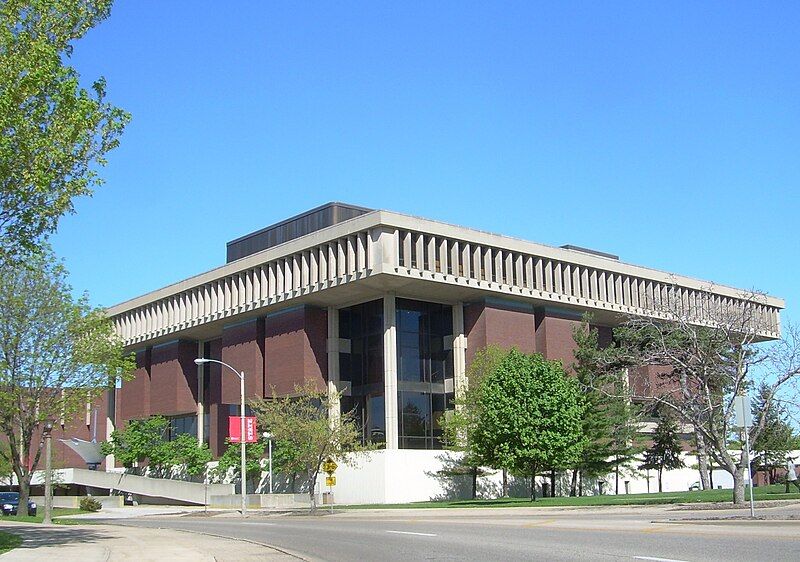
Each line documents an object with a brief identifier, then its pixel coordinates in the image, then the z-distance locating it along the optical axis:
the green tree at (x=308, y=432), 51.09
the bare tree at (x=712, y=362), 31.73
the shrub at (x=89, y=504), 60.72
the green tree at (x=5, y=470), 72.72
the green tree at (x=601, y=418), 57.59
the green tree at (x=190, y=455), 74.38
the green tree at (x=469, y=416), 55.38
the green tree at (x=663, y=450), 69.00
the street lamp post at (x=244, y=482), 46.69
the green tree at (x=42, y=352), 43.88
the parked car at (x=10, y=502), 53.06
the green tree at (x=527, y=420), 48.97
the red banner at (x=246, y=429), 50.44
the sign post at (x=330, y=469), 46.66
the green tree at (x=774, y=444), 63.12
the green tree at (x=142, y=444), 79.38
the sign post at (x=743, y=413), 25.33
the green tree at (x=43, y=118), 19.55
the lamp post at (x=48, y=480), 34.62
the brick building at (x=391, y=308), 60.56
